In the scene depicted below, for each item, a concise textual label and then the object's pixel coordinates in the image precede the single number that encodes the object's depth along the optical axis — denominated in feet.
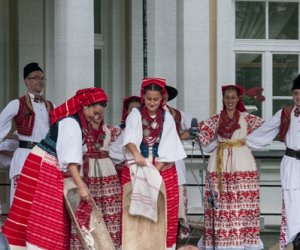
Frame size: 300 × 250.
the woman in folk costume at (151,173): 39.81
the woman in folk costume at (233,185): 44.06
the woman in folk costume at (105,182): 43.19
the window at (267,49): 53.47
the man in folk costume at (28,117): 44.57
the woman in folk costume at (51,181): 37.58
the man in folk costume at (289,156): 43.29
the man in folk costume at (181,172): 44.30
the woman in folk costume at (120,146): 43.52
